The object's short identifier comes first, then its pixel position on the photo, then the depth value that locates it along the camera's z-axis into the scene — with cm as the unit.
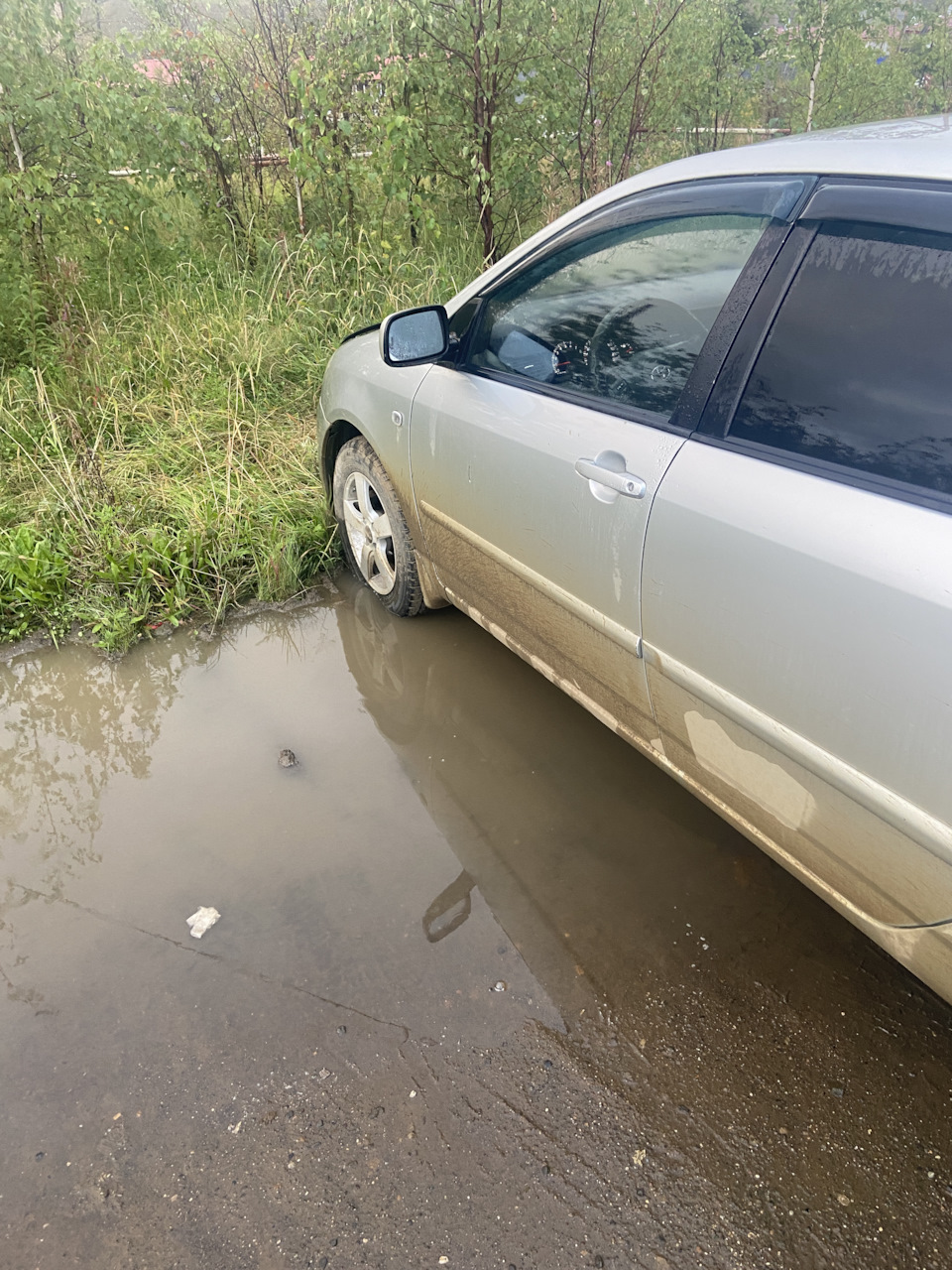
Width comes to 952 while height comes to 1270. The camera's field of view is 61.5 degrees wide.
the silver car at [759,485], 127
